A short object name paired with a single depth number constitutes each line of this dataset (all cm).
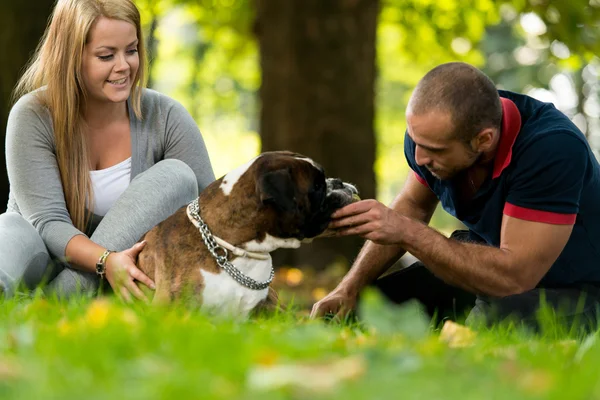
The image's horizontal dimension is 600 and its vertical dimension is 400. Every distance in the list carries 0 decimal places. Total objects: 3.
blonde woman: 1012
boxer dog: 898
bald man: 918
